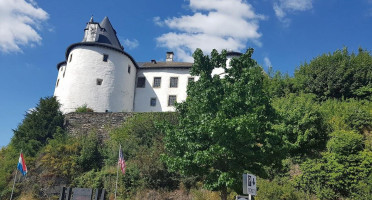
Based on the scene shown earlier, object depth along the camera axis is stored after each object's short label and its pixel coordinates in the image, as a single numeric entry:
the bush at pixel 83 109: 32.44
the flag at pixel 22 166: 20.75
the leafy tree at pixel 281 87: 28.60
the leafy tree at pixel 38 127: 26.78
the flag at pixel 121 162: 18.50
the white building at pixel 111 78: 35.28
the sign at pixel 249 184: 8.88
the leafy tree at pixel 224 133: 12.62
